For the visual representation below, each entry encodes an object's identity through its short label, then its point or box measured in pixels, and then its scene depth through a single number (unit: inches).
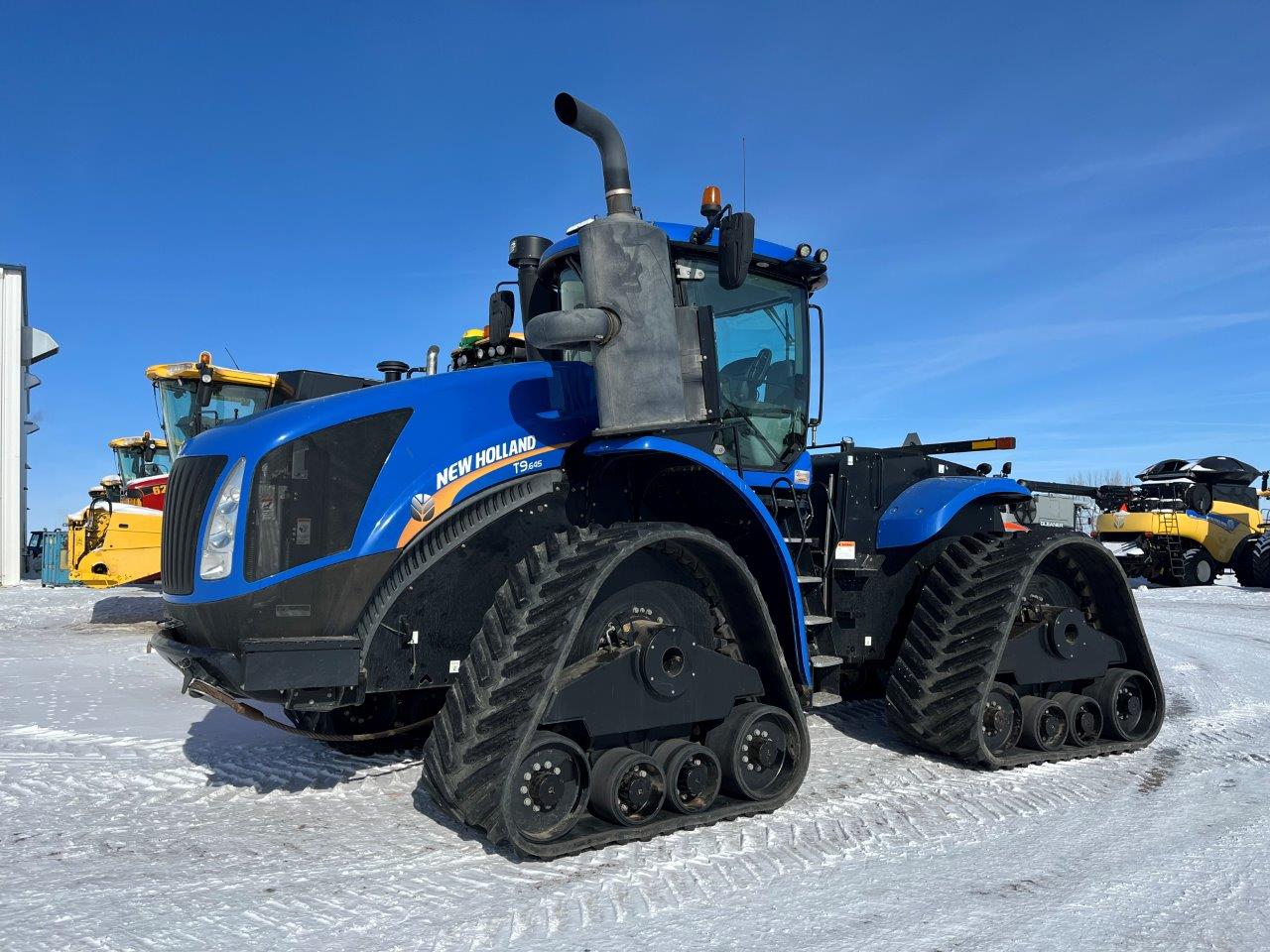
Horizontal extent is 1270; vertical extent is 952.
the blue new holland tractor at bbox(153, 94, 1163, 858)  134.8
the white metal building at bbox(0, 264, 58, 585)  851.4
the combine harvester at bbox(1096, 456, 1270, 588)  828.6
